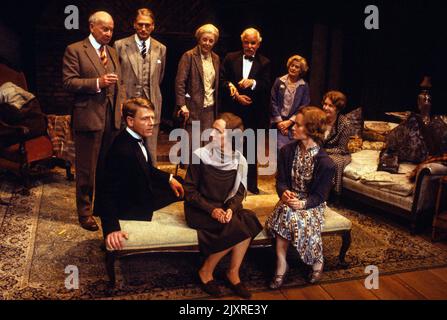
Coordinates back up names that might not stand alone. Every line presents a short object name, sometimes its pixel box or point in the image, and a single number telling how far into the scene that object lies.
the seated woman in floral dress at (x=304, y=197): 3.00
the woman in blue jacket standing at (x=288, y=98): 4.41
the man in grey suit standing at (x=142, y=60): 4.02
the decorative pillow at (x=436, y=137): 4.25
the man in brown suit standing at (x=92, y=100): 3.60
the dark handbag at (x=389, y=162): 4.37
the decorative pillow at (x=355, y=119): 4.88
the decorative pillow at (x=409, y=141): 4.46
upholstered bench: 2.86
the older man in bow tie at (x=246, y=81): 4.32
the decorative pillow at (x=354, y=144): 5.06
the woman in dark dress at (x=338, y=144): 4.59
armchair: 4.56
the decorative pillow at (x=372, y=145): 5.17
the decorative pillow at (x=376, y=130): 5.27
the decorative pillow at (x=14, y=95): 4.79
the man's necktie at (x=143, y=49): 4.06
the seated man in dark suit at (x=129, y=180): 2.81
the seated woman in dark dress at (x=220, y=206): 2.89
